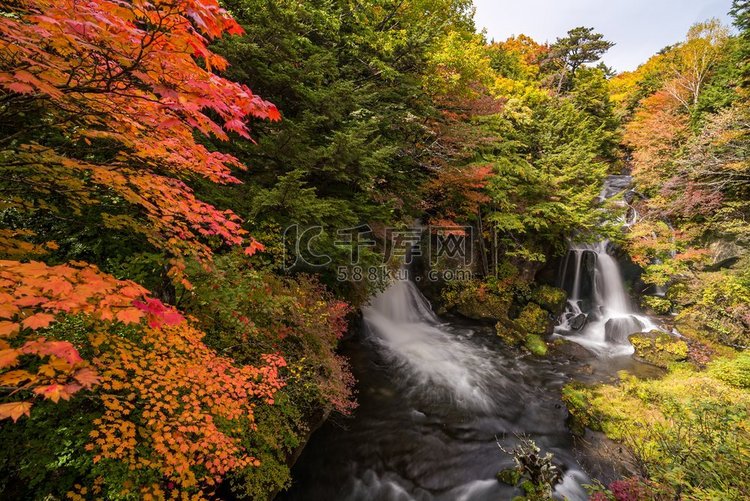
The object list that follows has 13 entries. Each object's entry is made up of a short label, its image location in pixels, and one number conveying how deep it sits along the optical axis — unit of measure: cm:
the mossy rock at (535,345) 1164
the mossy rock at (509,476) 589
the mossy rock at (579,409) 739
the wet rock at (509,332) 1238
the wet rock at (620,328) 1271
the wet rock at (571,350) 1151
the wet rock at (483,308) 1391
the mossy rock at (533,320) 1330
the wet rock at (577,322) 1400
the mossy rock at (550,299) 1455
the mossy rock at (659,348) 1030
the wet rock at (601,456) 608
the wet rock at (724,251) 1201
